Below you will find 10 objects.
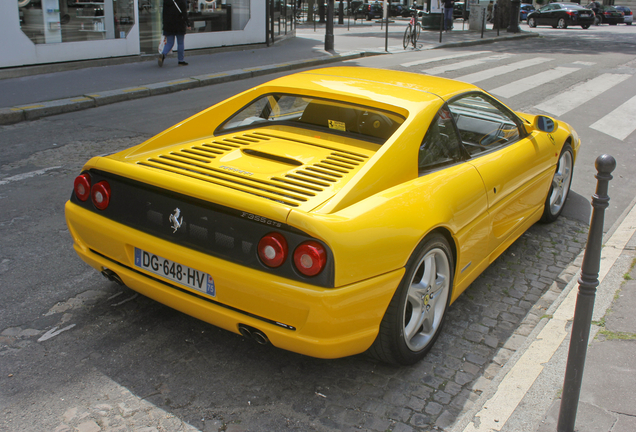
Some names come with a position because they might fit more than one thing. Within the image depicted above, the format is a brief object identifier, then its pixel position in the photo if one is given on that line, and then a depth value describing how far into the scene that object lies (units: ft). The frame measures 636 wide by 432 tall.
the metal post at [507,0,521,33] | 94.84
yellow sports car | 8.59
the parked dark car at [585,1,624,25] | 151.33
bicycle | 66.17
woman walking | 44.45
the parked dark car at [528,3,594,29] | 126.93
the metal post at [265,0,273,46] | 60.95
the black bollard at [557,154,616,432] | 7.53
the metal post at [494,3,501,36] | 97.51
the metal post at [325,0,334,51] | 57.47
